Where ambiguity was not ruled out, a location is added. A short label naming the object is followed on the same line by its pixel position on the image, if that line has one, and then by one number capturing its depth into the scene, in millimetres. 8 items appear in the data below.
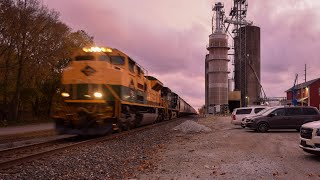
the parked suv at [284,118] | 16810
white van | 22091
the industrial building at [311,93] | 47753
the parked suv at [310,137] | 8255
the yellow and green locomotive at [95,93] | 12551
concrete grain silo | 57433
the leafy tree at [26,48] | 25533
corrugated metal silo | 59283
